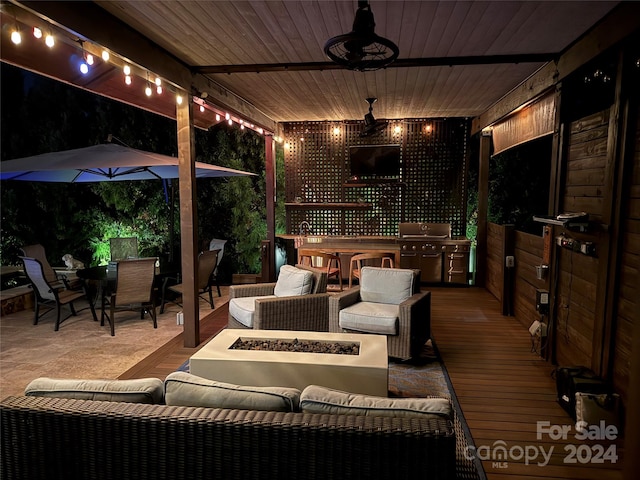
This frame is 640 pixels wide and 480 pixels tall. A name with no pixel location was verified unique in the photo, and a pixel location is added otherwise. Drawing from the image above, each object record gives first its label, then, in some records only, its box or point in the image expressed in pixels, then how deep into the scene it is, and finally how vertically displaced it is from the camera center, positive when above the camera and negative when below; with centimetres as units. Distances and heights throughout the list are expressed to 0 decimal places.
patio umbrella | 469 +38
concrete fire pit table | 258 -107
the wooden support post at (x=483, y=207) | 674 -10
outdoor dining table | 490 -97
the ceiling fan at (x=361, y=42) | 217 +84
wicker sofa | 146 -88
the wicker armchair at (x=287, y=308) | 377 -103
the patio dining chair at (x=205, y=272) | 527 -97
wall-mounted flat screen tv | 754 +70
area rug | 274 -149
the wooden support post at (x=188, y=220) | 409 -22
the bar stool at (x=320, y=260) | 605 -100
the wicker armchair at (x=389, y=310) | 372 -104
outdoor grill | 694 -96
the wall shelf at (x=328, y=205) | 780 -11
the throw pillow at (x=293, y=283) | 426 -87
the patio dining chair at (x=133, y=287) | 466 -103
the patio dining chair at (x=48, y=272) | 521 -95
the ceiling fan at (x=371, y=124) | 566 +111
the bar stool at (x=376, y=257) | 576 -85
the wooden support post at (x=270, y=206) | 736 -14
